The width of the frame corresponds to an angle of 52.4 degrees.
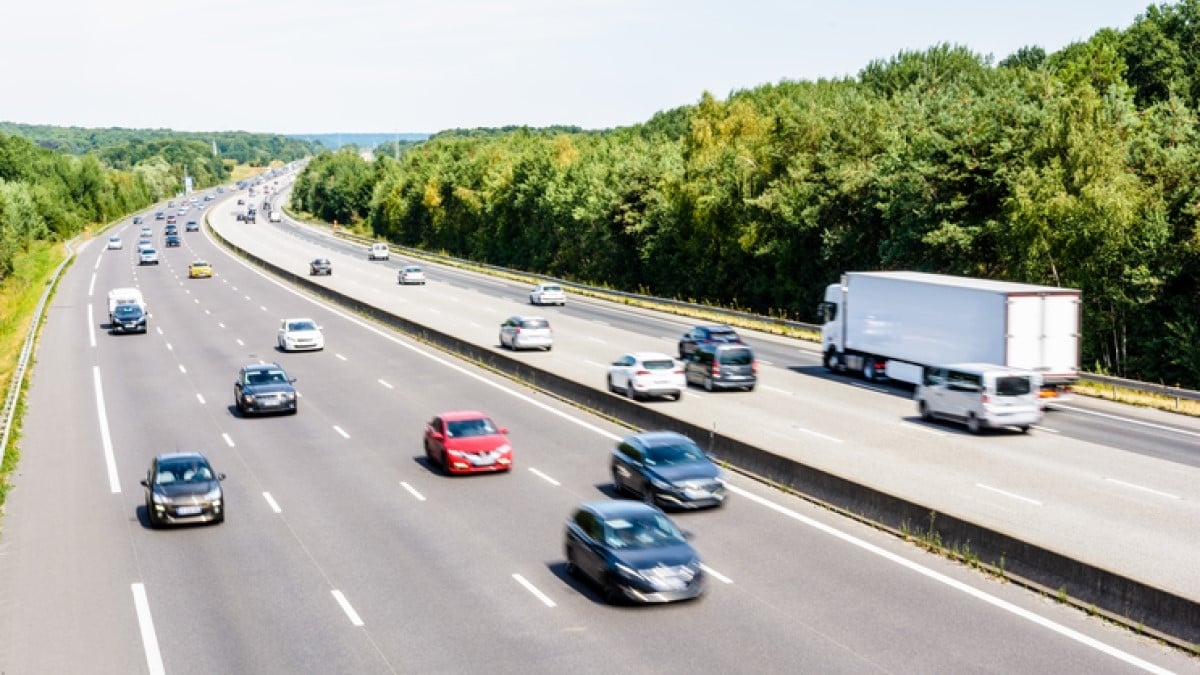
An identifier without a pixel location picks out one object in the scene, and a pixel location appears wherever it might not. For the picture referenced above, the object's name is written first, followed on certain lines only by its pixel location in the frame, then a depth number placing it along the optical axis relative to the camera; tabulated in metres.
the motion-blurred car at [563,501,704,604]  19.14
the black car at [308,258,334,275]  98.62
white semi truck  37.91
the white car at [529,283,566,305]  78.12
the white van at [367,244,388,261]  124.88
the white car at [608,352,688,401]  40.03
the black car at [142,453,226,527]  25.03
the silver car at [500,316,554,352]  54.59
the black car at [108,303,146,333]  62.22
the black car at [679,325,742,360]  50.44
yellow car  95.25
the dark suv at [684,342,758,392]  42.53
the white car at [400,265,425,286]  94.75
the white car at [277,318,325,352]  55.62
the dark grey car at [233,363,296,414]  38.81
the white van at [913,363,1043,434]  34.19
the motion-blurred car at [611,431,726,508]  25.47
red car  30.05
